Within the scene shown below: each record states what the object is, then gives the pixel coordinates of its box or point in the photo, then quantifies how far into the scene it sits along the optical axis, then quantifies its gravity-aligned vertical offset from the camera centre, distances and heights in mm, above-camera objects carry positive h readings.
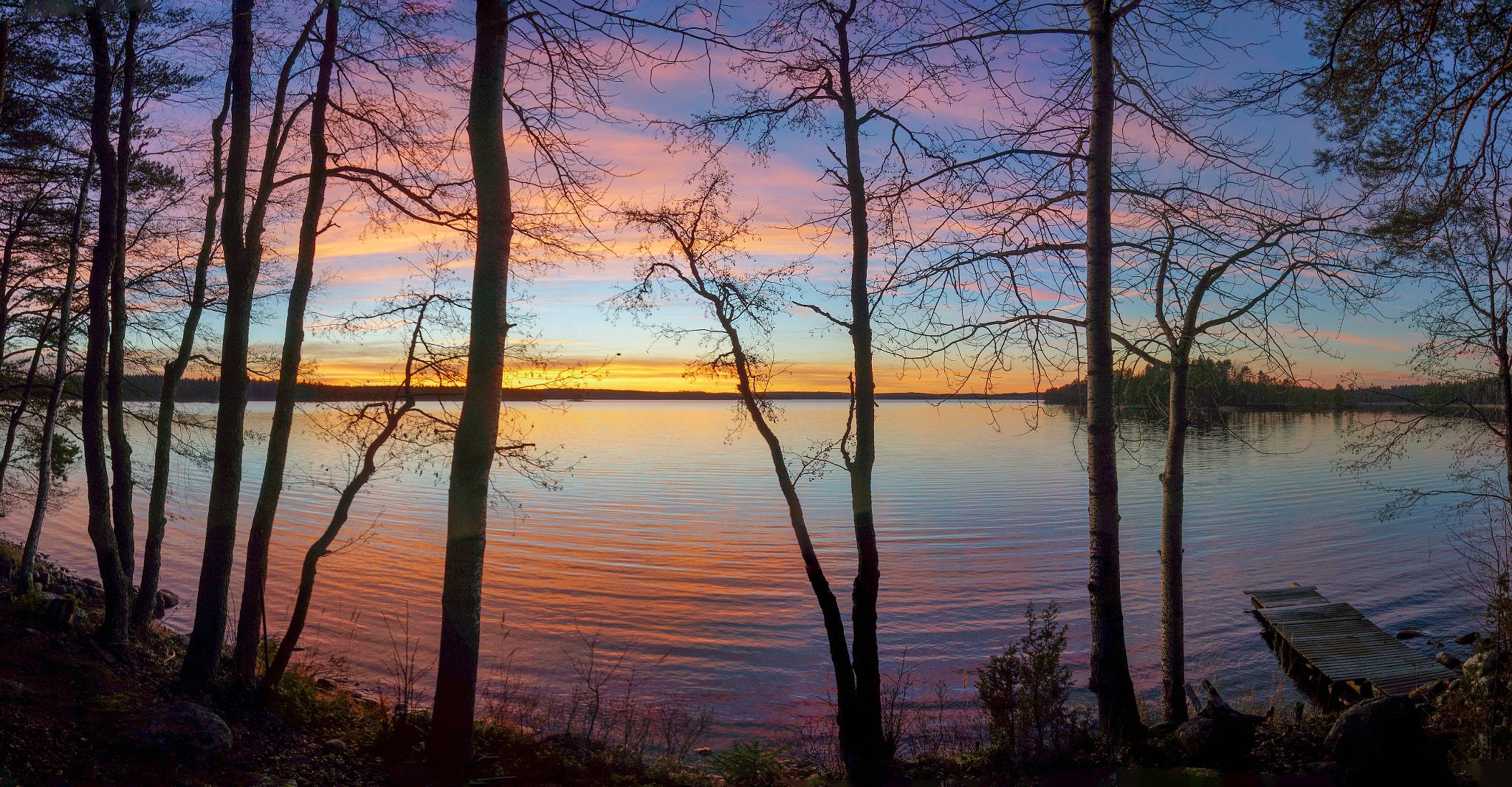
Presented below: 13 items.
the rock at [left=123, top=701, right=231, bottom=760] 6090 -2796
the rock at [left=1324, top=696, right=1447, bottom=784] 5609 -2381
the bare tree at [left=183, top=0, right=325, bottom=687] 8406 -79
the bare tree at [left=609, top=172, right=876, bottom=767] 10258 +853
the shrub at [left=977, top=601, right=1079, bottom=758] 7285 -2739
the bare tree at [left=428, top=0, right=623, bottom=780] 6289 -84
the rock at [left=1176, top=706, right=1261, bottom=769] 6511 -2714
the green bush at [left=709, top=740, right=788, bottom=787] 7355 -3517
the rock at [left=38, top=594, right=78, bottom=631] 9641 -2990
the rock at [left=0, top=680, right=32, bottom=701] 6520 -2651
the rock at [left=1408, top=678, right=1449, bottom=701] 11336 -3967
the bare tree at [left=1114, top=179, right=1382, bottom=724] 8727 +1148
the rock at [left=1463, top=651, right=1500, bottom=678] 8619 -2771
